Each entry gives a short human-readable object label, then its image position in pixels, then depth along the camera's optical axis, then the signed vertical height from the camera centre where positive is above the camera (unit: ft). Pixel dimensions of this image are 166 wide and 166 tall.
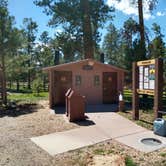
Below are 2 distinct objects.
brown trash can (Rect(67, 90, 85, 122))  22.79 -3.21
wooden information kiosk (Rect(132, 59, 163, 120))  19.65 +0.18
